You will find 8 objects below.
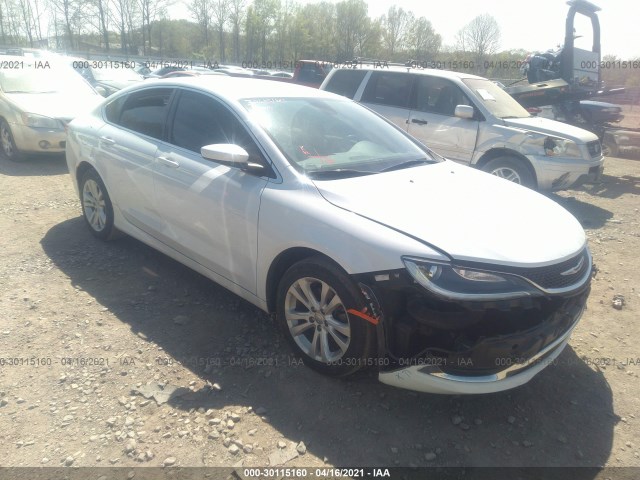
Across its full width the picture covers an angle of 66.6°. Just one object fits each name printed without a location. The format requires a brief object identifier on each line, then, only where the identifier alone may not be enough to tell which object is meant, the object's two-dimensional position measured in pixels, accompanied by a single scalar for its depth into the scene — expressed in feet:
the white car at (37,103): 25.27
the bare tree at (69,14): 132.26
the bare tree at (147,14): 144.46
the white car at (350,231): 7.93
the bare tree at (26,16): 150.20
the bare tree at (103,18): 139.33
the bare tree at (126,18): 143.33
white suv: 22.07
